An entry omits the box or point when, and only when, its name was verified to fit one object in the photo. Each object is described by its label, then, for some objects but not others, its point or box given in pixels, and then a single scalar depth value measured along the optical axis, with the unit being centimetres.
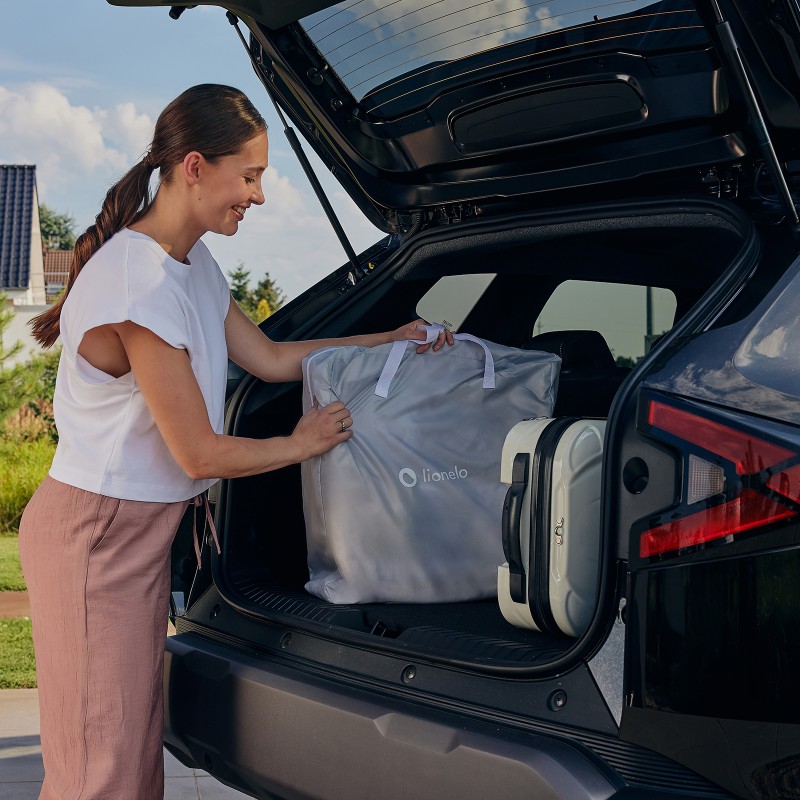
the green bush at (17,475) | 900
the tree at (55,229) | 5703
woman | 202
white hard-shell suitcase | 188
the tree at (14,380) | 1009
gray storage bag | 227
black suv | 154
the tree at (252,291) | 3664
